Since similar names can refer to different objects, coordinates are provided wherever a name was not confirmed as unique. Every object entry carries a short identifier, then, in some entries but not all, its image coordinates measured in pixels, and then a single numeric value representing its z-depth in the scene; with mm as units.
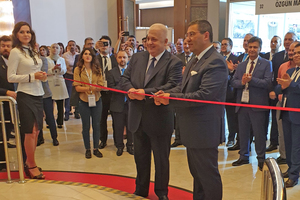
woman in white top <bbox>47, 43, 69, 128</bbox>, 5887
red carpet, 3238
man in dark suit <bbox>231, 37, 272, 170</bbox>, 3807
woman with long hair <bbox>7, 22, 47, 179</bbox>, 3271
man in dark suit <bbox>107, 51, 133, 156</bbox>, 4559
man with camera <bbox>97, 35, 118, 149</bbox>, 4789
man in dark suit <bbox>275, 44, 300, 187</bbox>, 3316
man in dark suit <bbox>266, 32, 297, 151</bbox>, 4461
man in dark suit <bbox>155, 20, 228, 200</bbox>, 2334
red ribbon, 2291
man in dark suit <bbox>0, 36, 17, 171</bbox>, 3832
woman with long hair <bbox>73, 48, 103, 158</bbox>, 4387
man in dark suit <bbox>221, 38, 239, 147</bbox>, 4887
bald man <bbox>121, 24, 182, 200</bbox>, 2783
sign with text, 6672
